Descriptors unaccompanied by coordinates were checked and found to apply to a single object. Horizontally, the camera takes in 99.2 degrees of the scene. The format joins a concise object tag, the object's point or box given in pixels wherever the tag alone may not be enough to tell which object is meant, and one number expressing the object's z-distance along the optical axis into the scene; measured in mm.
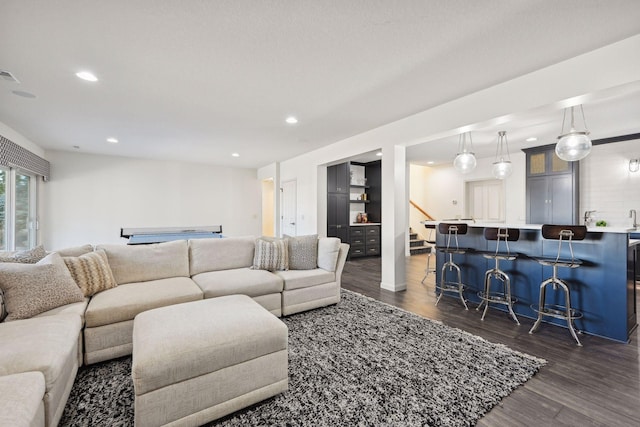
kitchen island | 2465
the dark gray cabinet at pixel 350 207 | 6589
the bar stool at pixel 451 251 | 3472
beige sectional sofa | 1281
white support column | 4012
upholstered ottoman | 1341
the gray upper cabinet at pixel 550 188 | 5098
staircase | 7547
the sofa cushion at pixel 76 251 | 2466
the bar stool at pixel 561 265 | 2496
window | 4438
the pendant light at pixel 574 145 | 2830
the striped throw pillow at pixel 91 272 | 2250
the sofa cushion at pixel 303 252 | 3354
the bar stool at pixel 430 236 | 4340
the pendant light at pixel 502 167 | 4371
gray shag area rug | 1524
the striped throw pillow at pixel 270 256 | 3225
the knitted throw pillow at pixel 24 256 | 2076
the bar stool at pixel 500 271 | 2949
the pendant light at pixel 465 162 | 4117
